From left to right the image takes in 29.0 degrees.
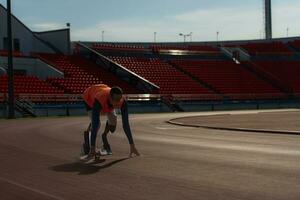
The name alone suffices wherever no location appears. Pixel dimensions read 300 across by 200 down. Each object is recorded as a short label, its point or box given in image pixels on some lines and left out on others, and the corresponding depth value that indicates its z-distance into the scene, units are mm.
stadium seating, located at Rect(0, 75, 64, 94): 44594
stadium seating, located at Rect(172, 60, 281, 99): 59372
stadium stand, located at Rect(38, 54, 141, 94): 49344
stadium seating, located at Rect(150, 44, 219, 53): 69044
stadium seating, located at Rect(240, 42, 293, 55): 71625
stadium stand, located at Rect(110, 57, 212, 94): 56906
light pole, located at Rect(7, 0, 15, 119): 37156
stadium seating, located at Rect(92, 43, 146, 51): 62406
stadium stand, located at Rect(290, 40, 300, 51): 73862
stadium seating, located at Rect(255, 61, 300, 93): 64875
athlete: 11875
